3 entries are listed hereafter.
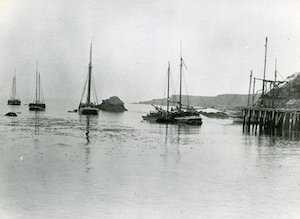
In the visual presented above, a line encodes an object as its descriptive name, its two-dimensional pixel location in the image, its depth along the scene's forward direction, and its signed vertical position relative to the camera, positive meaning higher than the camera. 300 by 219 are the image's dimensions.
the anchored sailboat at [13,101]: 148.77 -2.06
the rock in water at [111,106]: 146.88 -2.51
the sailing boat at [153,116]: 74.25 -2.98
